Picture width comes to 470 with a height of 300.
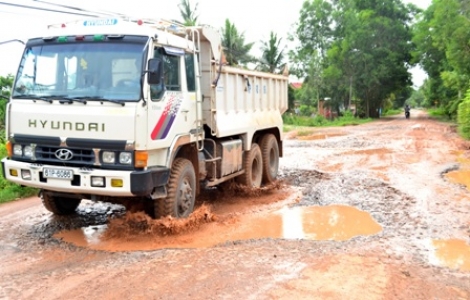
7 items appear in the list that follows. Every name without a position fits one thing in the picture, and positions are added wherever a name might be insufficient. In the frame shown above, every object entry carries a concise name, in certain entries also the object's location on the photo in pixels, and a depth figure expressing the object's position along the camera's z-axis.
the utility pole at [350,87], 42.91
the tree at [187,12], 30.27
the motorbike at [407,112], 45.45
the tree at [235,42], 31.66
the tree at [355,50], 41.91
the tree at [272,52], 37.09
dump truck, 5.64
